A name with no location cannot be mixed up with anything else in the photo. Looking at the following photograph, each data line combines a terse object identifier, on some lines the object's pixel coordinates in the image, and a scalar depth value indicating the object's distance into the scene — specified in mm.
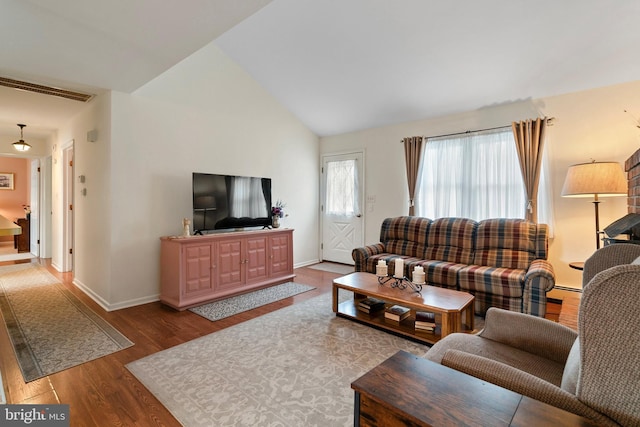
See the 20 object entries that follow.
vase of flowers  4730
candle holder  2752
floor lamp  2922
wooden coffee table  2369
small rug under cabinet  3232
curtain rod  3658
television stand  3354
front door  5449
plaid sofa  2900
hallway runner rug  2250
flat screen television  3711
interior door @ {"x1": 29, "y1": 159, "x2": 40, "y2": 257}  6211
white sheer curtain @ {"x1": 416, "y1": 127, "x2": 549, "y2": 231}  3918
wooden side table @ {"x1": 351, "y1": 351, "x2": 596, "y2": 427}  836
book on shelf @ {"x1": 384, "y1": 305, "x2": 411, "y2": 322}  2764
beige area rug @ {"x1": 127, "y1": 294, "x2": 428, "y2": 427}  1698
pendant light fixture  5096
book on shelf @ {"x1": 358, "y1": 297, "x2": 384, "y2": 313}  2980
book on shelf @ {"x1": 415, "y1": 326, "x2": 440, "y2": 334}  2557
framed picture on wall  7515
